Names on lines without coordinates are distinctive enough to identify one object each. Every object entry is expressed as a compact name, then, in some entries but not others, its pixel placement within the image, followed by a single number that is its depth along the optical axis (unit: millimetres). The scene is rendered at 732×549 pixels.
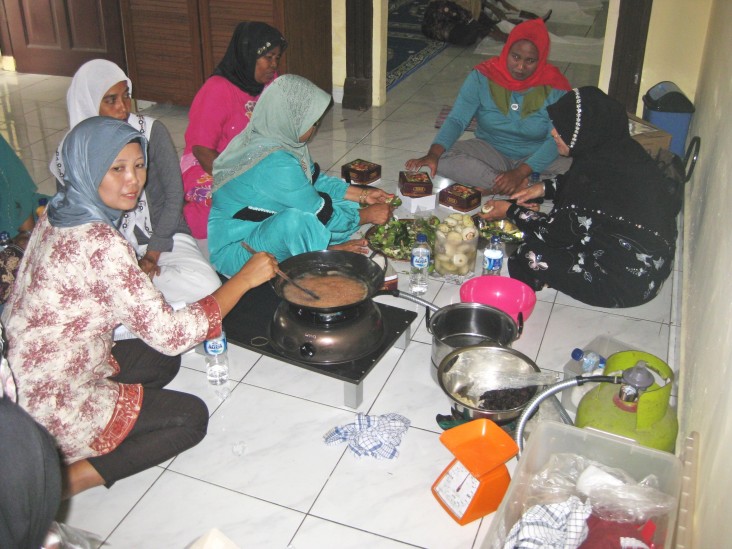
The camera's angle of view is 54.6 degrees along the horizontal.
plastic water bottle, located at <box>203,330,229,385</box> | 2518
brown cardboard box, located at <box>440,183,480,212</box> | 3672
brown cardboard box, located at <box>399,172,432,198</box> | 3646
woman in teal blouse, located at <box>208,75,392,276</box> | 2791
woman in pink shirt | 3447
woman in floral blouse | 1827
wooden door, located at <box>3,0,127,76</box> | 5430
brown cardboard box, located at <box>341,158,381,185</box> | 3928
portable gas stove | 2301
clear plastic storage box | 1706
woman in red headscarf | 3656
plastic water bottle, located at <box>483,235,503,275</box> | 2994
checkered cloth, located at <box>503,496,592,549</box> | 1594
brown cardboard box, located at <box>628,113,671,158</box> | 3717
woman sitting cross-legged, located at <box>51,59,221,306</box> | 2768
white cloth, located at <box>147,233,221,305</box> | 2803
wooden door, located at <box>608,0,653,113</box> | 4282
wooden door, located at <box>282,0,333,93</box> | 4750
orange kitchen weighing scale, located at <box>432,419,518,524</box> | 1975
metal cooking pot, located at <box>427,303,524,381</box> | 2533
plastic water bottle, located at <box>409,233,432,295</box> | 3023
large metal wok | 2467
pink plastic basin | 2836
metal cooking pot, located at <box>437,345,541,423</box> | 2287
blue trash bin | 4113
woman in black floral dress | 2746
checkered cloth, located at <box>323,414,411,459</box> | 2260
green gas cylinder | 2010
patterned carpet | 6195
